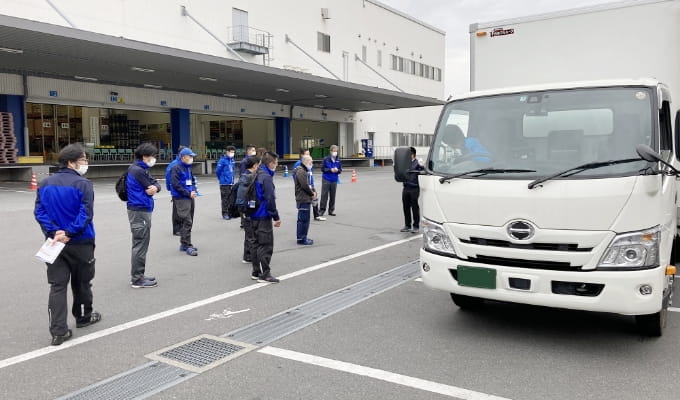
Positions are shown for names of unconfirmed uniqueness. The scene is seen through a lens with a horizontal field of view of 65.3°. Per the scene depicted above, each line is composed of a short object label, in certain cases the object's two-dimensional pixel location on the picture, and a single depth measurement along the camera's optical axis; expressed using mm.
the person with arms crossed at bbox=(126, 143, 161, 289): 6680
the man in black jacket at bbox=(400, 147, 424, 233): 10852
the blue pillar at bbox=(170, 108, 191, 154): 31156
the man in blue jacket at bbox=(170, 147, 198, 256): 8766
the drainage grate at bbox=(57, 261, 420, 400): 3846
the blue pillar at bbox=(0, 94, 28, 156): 23344
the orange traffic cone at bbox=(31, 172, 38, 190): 19303
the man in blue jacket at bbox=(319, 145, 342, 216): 12820
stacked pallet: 22078
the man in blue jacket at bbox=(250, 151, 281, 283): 6969
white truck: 4039
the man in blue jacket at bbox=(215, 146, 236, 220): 12227
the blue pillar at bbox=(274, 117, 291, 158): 38656
